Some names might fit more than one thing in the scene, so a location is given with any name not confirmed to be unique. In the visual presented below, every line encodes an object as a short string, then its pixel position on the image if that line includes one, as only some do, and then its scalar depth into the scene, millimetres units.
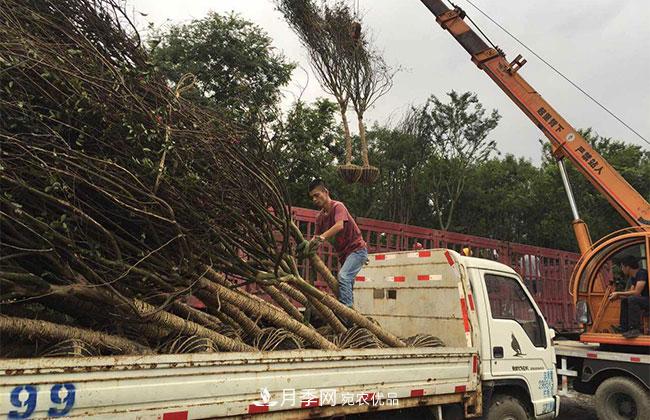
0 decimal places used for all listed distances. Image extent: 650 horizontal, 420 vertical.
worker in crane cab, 6641
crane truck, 6435
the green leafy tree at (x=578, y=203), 16688
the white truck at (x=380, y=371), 2352
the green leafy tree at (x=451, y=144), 17078
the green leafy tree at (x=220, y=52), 11586
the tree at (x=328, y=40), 8609
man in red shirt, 4691
